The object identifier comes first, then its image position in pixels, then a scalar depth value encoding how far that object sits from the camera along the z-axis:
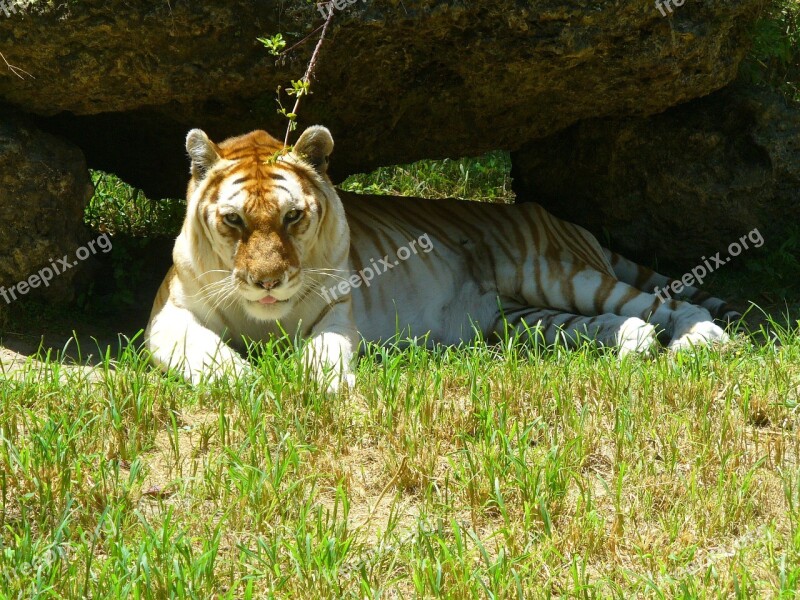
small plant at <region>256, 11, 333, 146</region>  8.72
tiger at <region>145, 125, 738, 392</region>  9.30
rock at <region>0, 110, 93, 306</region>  10.30
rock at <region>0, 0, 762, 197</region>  9.58
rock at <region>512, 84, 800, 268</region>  11.84
